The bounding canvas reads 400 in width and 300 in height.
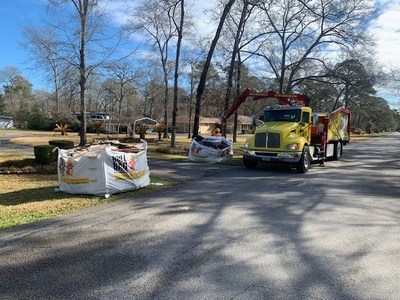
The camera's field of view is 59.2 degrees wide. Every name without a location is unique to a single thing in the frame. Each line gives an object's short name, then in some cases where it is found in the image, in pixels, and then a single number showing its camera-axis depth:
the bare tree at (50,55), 17.27
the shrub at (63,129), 41.40
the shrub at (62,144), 15.70
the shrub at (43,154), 13.55
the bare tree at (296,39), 28.70
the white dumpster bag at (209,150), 17.30
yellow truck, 13.98
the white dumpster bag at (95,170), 8.47
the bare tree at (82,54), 17.50
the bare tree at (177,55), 23.62
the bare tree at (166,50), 33.61
